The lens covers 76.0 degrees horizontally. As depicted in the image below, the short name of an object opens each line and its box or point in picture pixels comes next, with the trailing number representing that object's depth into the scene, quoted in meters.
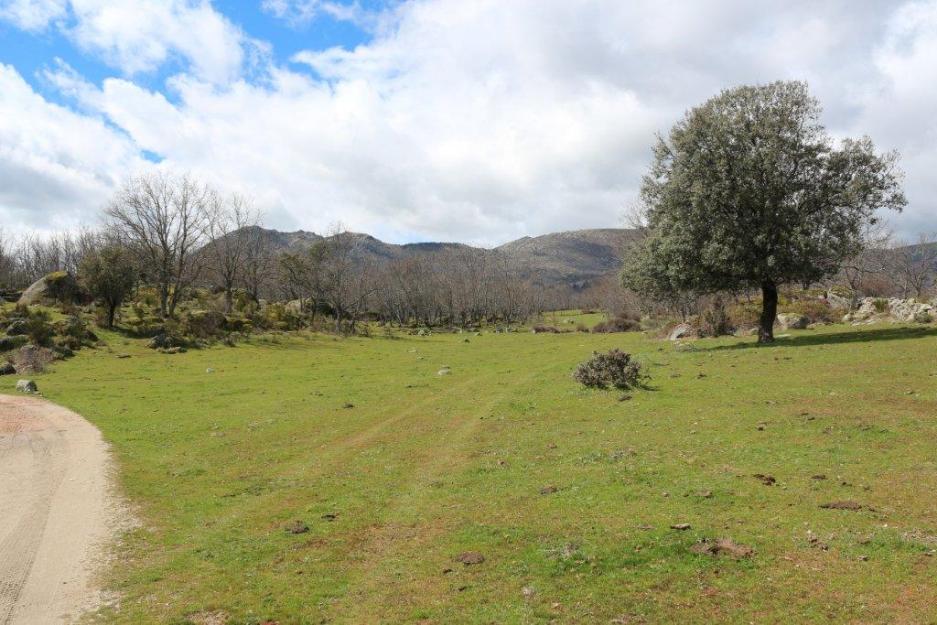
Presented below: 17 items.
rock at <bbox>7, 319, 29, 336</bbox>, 46.94
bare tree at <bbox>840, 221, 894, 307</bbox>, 88.38
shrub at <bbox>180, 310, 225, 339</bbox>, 62.84
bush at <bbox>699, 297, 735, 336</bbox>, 50.17
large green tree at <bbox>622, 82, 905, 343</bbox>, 35.53
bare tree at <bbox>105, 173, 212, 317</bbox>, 73.19
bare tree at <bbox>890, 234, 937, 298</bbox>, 101.38
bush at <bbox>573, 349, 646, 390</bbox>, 25.38
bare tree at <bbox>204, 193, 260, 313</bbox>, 82.96
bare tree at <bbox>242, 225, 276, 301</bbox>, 97.50
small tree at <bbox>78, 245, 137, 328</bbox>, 59.81
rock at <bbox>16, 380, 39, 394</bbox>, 32.23
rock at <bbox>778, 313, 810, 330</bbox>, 50.19
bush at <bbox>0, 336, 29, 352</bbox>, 44.69
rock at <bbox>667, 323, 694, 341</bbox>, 52.47
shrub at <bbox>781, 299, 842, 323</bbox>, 54.72
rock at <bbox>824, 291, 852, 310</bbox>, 59.17
